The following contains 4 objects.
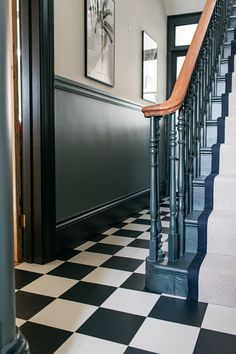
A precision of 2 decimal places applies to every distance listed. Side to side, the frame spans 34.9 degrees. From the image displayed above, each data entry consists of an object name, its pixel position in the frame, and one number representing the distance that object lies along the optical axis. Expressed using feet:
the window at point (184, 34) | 17.92
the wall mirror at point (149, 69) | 14.93
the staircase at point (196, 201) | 6.29
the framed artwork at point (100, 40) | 10.05
